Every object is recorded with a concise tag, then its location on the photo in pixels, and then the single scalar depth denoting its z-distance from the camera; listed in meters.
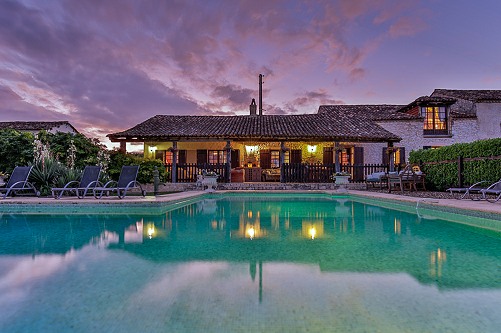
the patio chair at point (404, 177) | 12.10
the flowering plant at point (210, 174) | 14.17
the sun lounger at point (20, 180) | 8.84
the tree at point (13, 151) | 11.61
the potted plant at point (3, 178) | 11.71
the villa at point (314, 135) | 15.78
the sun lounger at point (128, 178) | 8.68
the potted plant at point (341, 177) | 14.48
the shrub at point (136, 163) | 13.34
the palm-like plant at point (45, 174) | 9.53
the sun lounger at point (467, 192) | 8.66
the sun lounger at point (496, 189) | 7.54
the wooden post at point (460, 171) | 11.36
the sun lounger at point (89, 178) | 8.87
